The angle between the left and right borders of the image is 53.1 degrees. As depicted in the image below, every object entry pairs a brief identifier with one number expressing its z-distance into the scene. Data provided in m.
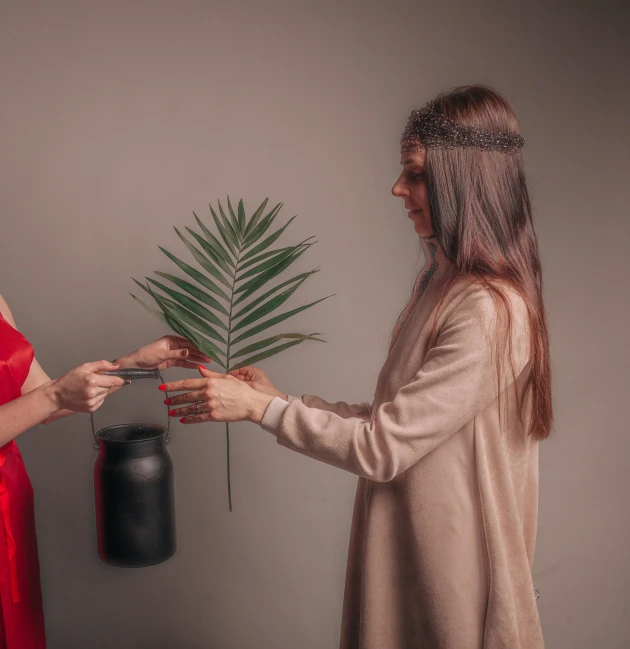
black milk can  1.77
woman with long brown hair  1.28
